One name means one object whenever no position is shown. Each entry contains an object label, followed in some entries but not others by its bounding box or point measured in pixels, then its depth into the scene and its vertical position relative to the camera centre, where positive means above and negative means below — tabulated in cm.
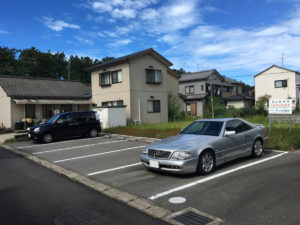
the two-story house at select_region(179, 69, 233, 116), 3424 +390
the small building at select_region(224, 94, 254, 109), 3672 +176
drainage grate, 347 -157
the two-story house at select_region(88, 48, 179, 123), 1962 +261
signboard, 1012 +22
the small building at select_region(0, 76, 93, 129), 1895 +155
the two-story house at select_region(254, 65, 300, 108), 3144 +384
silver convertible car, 547 -84
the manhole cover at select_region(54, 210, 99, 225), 360 -158
